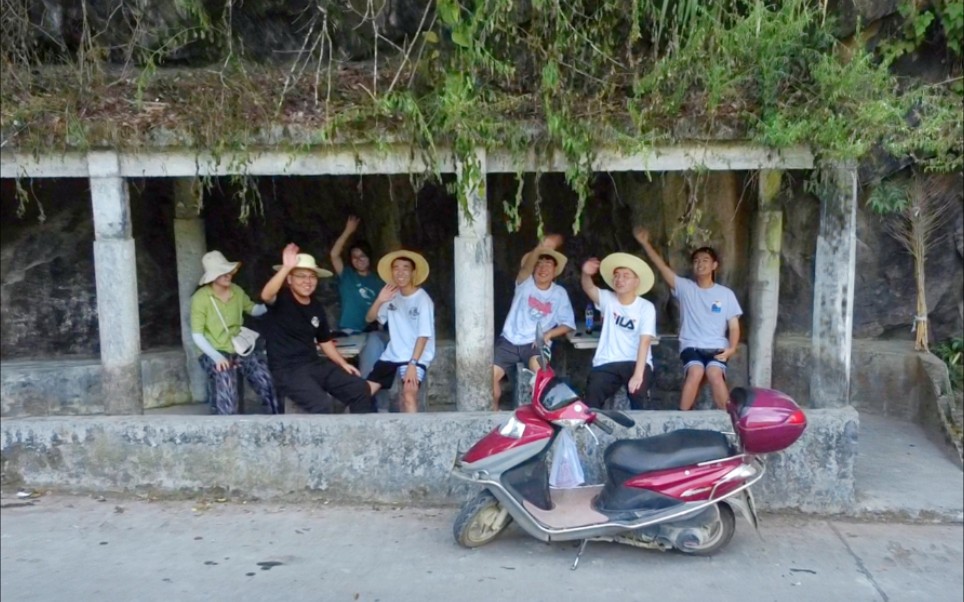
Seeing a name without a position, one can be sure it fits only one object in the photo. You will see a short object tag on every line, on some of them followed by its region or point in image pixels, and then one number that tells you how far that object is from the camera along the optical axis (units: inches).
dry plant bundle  294.2
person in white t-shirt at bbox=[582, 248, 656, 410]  249.1
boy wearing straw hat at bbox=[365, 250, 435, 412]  261.4
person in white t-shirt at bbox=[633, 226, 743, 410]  264.4
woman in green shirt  263.0
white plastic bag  200.7
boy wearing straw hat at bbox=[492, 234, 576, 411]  273.4
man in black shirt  246.1
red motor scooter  183.2
